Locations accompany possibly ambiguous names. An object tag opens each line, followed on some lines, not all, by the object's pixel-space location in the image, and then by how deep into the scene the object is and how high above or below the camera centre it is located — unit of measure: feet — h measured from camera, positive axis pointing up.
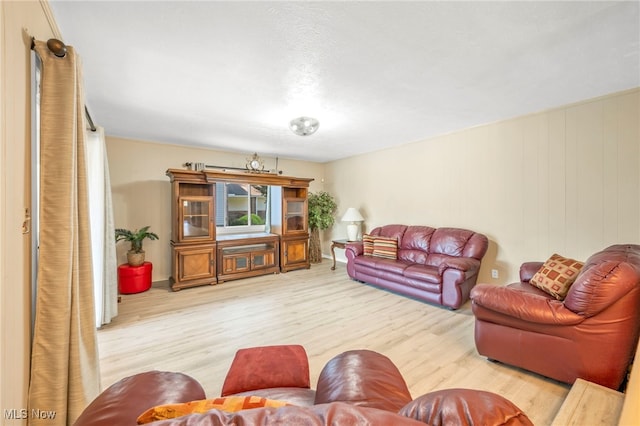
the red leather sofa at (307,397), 1.31 -2.09
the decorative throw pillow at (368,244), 14.28 -1.84
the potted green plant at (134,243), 12.35 -1.41
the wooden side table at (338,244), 16.18 -2.10
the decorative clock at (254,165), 15.56 +3.13
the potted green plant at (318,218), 19.07 -0.40
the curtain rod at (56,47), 3.93 +2.72
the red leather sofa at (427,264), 10.43 -2.53
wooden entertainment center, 13.12 -1.37
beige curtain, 3.95 -0.75
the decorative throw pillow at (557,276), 6.95 -1.96
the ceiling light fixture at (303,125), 9.84 +3.51
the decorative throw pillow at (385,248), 13.61 -1.98
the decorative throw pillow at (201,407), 1.82 -1.45
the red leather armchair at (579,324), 5.26 -2.64
